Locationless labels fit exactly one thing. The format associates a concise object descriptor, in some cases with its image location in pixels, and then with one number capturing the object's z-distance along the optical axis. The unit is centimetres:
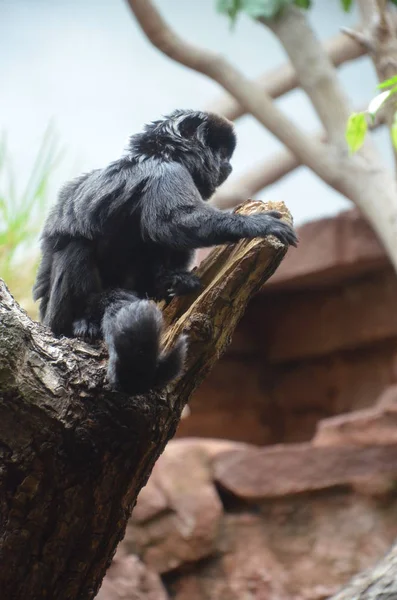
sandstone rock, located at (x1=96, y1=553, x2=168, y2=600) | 1082
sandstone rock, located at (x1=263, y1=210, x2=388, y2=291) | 1563
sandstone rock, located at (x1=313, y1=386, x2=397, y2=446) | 1311
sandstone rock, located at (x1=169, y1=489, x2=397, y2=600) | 1198
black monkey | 550
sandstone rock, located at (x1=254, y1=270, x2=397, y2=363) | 1717
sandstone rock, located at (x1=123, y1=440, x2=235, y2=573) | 1213
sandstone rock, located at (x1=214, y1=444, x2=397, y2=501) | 1257
